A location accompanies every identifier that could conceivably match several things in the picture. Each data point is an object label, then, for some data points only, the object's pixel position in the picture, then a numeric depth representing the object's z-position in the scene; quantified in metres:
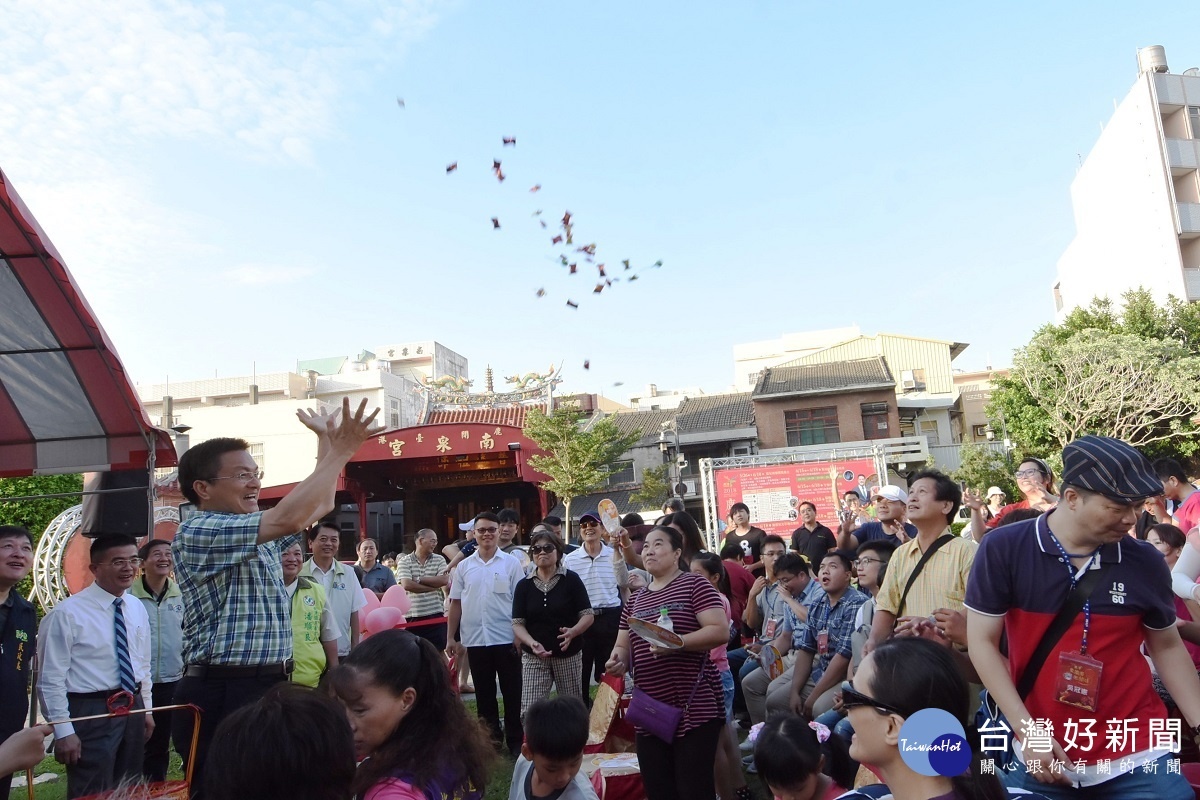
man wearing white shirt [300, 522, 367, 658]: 5.86
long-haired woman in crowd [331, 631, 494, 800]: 2.23
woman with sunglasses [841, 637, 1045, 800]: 1.92
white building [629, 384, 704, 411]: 49.41
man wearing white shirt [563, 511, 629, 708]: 7.71
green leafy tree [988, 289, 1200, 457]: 23.05
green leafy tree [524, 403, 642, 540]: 24.88
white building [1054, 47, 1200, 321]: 27.31
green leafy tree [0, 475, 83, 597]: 15.62
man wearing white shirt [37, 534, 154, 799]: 4.30
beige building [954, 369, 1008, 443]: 38.00
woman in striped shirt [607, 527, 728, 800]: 3.92
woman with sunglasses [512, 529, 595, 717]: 6.40
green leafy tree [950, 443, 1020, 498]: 28.19
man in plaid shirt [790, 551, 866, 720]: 5.03
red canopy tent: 5.14
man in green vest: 4.95
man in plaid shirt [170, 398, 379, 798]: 3.03
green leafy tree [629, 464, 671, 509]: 30.30
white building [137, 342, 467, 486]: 32.78
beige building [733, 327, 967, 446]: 36.25
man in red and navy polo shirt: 2.39
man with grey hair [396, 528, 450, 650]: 8.46
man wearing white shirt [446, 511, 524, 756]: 6.75
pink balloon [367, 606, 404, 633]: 6.74
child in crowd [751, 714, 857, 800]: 3.38
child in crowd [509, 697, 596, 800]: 3.71
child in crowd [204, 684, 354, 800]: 1.73
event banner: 23.52
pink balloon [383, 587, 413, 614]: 7.41
